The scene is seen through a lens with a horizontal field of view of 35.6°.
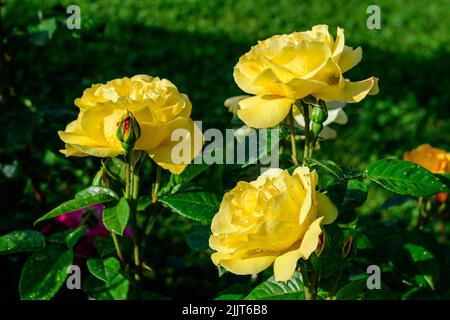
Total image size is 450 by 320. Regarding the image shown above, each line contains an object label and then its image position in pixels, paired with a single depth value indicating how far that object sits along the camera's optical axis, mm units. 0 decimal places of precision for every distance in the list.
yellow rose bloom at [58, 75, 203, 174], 1054
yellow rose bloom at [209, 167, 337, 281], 907
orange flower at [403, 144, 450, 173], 1396
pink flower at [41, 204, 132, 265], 1565
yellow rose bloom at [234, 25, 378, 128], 1013
